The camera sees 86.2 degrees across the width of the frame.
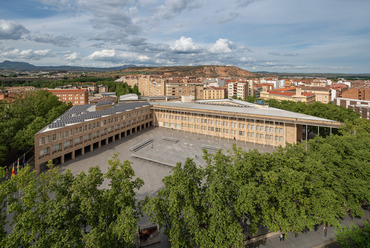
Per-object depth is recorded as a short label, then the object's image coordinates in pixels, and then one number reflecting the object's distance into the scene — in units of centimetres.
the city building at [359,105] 6606
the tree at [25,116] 3769
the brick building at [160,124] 3794
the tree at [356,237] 1493
